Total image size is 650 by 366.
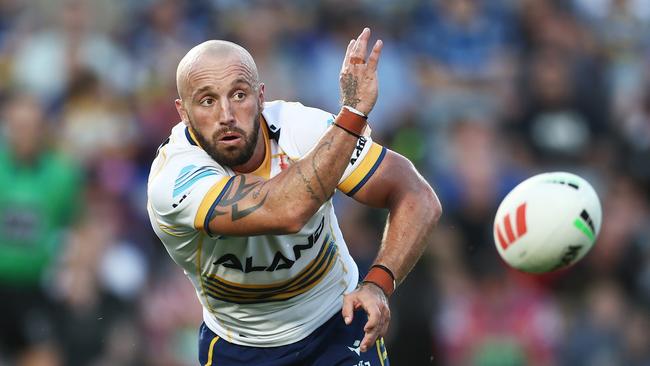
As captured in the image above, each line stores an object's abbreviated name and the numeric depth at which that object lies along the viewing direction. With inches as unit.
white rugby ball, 532.4
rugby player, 420.8
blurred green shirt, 831.7
